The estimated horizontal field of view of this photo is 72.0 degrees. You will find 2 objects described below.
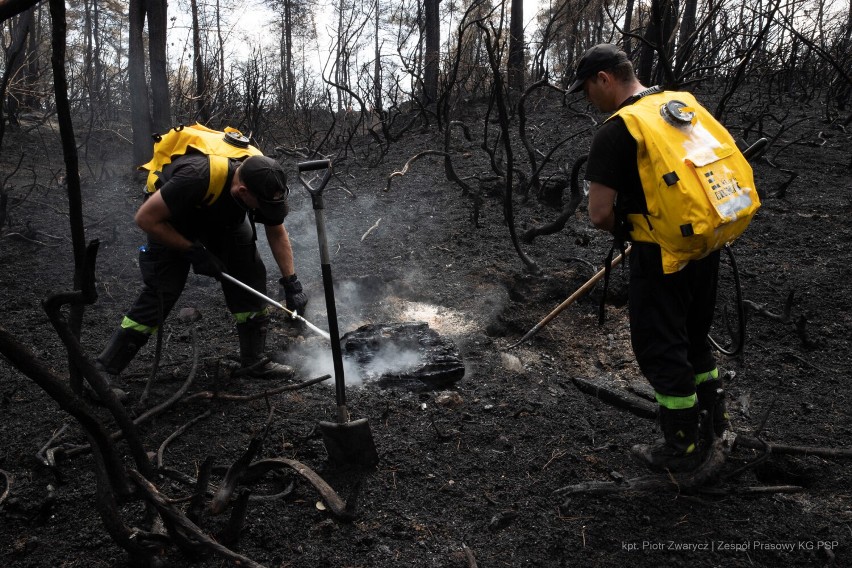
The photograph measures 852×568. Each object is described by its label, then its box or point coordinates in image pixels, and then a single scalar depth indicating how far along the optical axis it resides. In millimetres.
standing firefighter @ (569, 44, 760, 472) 2248
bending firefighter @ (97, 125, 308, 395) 3092
